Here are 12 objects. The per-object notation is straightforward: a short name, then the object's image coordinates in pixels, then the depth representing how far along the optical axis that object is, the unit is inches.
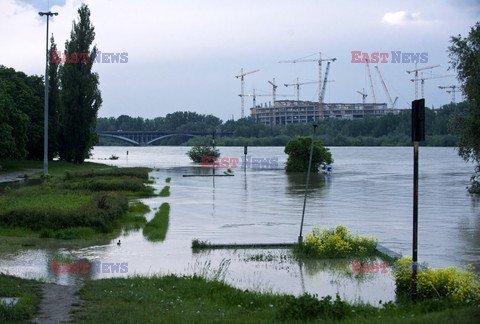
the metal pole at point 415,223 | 454.3
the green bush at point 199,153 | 4049.5
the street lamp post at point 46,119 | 1946.4
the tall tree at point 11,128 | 2049.7
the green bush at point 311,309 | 382.6
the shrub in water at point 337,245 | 681.6
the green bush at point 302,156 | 2898.6
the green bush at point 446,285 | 445.1
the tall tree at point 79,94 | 2755.9
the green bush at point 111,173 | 1895.9
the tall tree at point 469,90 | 1437.0
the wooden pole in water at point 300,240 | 708.8
